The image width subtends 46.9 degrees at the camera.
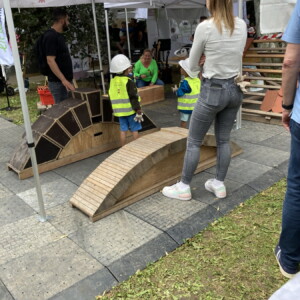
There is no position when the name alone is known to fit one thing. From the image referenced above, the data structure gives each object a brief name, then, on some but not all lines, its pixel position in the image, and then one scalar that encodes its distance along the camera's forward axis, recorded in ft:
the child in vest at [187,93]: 15.88
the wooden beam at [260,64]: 21.85
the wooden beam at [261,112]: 20.48
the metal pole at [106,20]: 27.73
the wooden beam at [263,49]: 21.52
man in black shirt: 15.83
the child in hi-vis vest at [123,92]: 14.92
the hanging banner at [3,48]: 21.30
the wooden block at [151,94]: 27.77
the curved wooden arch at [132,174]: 11.10
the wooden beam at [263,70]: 21.07
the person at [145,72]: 28.43
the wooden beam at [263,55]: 21.13
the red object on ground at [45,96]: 24.81
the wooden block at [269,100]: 21.21
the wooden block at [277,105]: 20.63
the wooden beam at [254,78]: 22.03
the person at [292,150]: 6.44
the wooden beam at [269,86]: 21.56
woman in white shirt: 9.51
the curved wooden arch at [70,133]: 14.71
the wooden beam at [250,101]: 22.13
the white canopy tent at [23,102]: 9.18
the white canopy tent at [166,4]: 32.60
